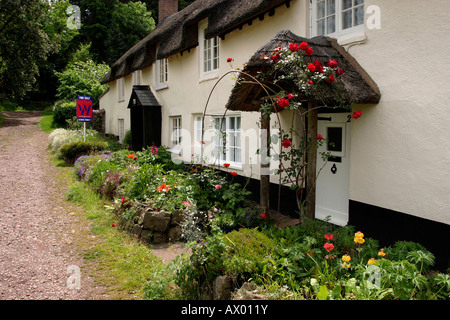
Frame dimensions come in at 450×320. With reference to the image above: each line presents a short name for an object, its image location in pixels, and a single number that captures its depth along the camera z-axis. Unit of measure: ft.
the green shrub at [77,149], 46.37
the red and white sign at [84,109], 46.52
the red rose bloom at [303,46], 15.72
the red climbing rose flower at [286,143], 16.21
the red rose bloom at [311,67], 15.21
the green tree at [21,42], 86.27
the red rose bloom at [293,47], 15.76
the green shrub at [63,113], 88.99
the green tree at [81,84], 97.35
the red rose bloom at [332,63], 15.91
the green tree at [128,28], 120.16
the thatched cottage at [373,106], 14.69
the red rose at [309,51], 16.05
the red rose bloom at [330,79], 15.81
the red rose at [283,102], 15.23
